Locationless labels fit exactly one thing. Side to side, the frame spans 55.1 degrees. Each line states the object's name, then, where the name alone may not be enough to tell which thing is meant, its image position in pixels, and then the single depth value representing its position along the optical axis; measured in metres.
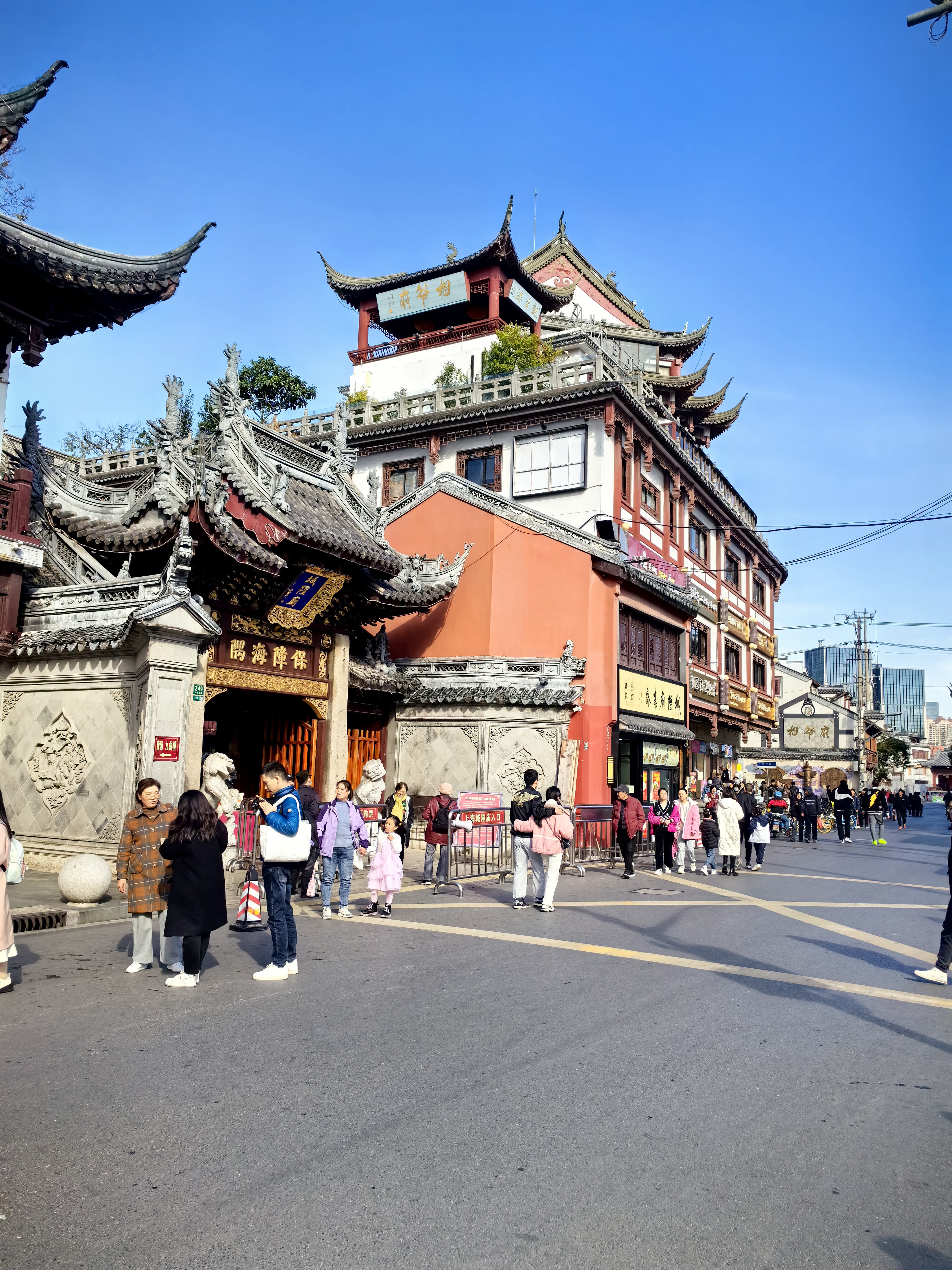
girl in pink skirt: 11.04
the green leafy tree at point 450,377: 34.59
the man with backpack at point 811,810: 28.38
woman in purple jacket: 10.83
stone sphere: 10.19
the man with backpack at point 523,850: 11.95
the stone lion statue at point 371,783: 16.77
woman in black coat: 7.14
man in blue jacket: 7.57
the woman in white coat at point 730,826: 17.47
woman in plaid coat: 7.50
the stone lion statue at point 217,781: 14.02
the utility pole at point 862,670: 63.34
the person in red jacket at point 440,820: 13.68
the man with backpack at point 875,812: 28.83
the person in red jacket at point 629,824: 16.55
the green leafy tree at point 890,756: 81.25
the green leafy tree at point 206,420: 31.05
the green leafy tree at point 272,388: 31.72
